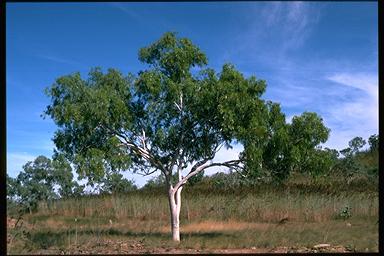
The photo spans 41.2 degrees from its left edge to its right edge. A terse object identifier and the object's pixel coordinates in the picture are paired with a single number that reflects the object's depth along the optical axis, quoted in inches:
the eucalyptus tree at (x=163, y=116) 334.0
